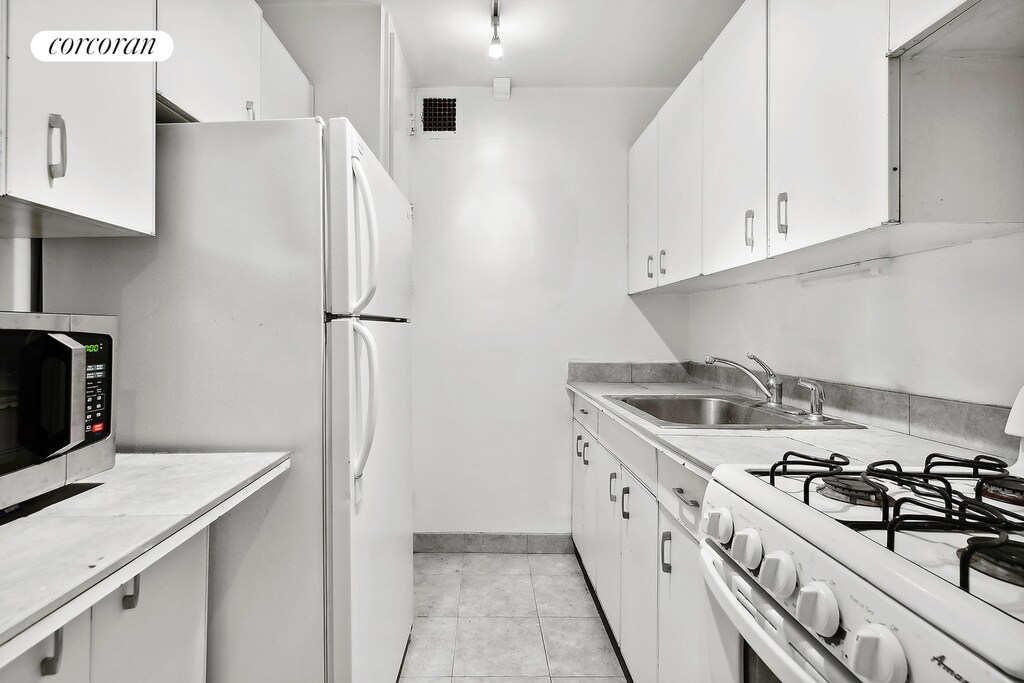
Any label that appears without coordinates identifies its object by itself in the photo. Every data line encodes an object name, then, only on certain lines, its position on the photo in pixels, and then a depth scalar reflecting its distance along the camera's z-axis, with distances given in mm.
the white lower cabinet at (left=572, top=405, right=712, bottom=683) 1174
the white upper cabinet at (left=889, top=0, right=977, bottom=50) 825
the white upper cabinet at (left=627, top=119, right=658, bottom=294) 2377
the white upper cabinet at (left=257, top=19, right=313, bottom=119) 1650
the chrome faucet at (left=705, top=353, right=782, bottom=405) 1855
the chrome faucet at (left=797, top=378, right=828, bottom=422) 1610
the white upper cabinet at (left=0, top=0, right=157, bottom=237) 837
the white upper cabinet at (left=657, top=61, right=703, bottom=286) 1861
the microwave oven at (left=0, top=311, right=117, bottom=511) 808
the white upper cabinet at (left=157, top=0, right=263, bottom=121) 1218
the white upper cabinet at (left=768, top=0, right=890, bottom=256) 981
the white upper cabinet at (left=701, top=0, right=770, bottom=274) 1403
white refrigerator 1231
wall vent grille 2807
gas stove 455
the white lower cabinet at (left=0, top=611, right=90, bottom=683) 697
